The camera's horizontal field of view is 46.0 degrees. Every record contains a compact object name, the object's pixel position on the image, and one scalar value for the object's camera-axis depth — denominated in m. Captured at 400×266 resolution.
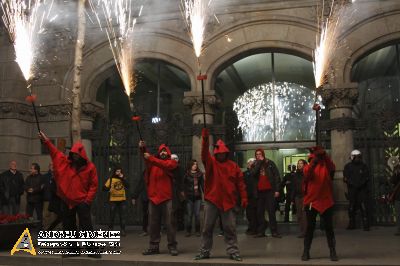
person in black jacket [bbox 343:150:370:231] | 11.37
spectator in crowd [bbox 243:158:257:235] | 10.84
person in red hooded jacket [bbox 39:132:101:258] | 7.52
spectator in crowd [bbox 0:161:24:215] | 12.15
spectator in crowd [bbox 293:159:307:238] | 10.55
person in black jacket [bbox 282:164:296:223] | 11.79
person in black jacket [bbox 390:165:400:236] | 10.59
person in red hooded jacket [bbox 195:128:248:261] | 7.46
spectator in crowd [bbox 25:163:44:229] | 11.79
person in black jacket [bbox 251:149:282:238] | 10.42
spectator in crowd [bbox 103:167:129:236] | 11.62
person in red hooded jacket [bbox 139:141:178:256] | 7.99
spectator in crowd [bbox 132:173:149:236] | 11.41
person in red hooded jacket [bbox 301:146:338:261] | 7.38
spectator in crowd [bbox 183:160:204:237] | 11.11
